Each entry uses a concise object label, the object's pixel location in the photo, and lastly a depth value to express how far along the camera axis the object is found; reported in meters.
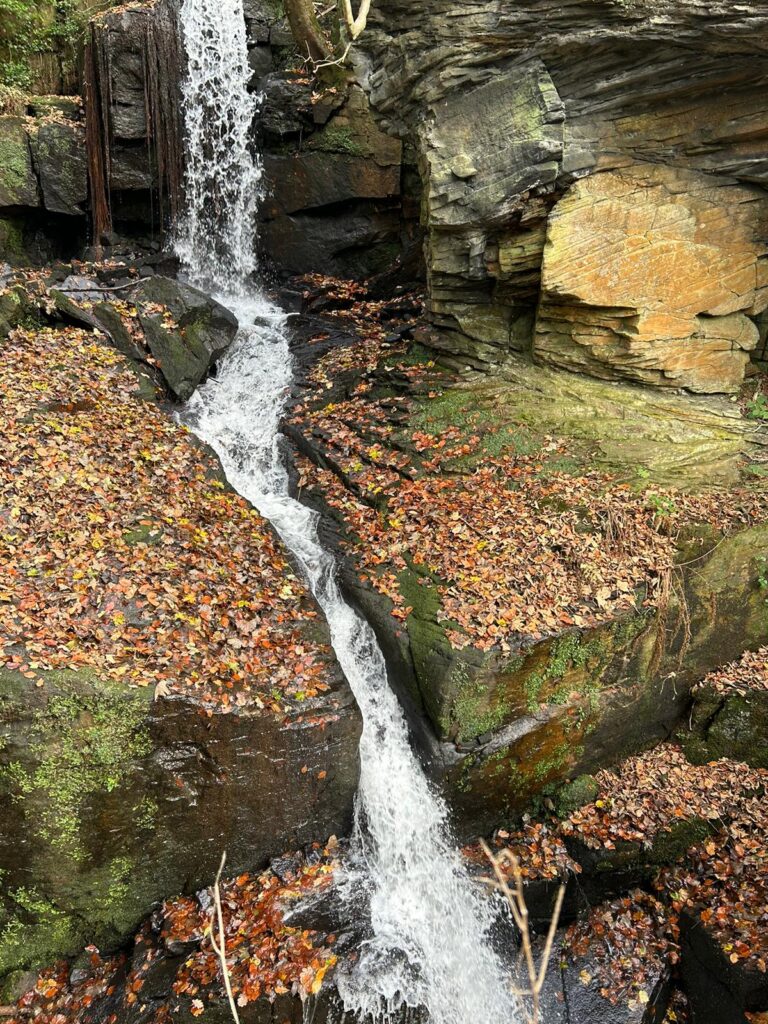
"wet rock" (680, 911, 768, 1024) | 6.24
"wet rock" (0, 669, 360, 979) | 6.09
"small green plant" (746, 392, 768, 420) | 9.67
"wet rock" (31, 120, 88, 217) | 12.52
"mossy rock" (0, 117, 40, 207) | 12.17
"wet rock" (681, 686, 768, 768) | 8.11
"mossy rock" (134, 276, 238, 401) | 11.41
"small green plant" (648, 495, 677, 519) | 8.26
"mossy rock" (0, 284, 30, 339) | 10.35
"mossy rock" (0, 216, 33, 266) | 12.50
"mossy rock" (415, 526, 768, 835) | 7.36
